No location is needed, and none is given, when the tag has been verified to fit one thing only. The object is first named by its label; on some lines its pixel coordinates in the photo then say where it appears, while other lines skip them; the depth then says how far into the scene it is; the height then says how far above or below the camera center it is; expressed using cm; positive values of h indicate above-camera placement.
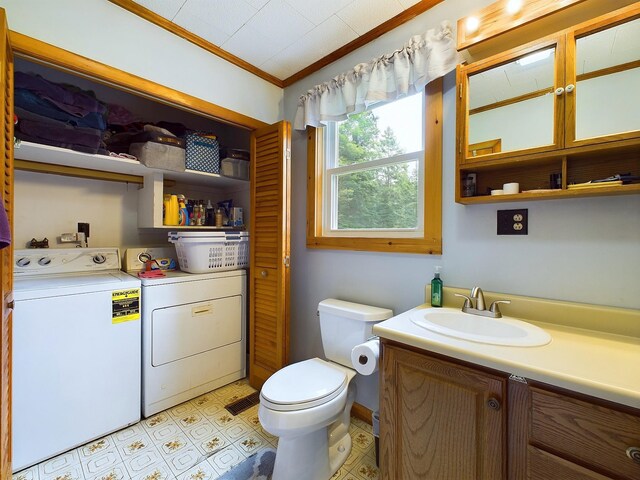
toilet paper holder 127 -56
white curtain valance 139 +92
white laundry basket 204 -11
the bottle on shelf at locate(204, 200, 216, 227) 251 +17
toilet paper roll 126 -55
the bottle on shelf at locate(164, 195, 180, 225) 222 +19
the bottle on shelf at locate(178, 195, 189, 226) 230 +18
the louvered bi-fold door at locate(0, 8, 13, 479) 102 -13
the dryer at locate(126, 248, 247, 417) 179 -70
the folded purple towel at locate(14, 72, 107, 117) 150 +80
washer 138 -67
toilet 122 -76
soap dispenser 139 -27
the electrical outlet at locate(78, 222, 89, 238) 214 +5
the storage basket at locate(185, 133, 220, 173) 211 +65
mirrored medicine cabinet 98 +50
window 151 +38
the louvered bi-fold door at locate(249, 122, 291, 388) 196 -11
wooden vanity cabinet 70 -56
